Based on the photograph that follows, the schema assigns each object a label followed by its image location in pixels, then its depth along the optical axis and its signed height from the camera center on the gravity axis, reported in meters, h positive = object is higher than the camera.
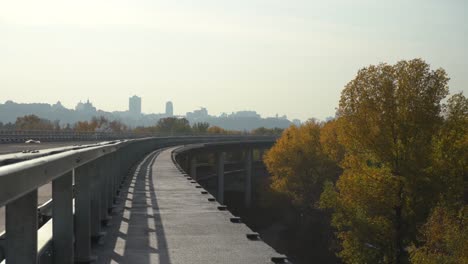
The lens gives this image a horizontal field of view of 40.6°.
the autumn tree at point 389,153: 34.38 -1.09
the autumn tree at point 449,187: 32.28 -2.98
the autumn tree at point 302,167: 67.06 -3.66
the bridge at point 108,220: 3.39 -1.28
